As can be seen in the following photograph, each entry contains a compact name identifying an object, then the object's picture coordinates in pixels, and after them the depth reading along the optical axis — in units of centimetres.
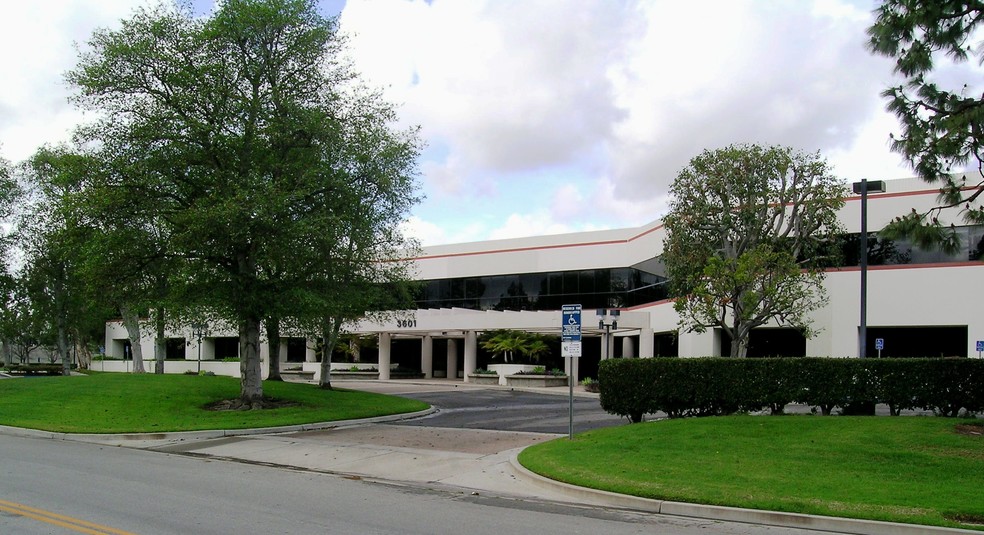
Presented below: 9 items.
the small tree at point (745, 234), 2677
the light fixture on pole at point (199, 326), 2599
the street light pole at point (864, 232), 2139
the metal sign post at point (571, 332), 1584
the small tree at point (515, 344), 4788
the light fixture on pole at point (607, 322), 3623
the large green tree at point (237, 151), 2228
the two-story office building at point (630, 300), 3128
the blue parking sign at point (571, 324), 1589
